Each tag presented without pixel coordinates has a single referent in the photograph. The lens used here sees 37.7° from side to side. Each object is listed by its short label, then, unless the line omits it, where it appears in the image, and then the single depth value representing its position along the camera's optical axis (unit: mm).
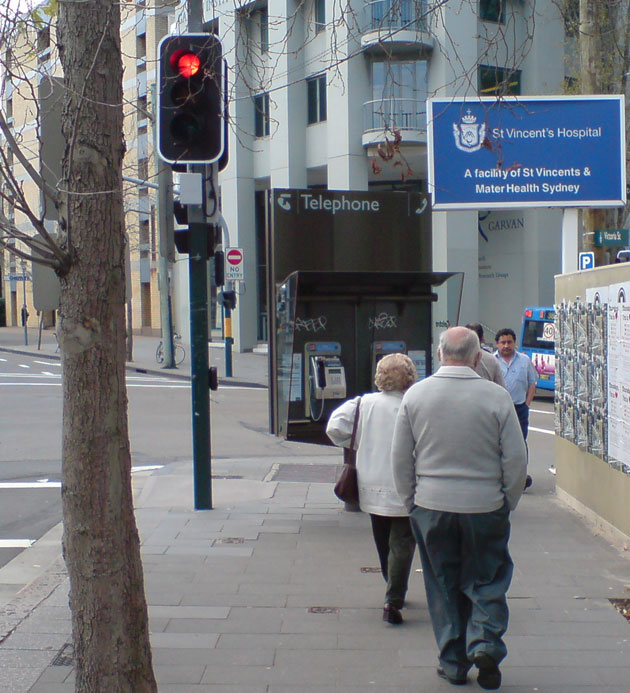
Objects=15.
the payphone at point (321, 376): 9961
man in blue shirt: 10156
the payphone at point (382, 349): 10266
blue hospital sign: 10906
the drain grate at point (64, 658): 4832
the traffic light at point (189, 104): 7348
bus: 21595
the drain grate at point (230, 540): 7680
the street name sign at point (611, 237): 12469
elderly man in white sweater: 4590
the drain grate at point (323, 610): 5820
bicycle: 30931
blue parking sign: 13265
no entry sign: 26031
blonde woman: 5578
